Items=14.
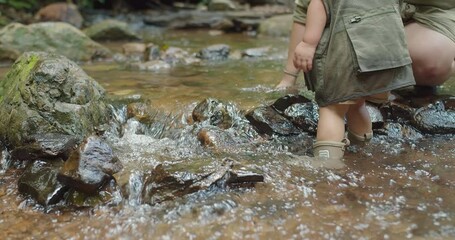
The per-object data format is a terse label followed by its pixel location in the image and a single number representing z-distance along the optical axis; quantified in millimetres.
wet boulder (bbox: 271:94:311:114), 2990
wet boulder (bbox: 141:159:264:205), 2016
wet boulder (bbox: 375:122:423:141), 2791
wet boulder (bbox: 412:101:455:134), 2791
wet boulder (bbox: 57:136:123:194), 2027
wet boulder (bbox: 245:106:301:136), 2873
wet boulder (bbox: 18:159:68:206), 2045
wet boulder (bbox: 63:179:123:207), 2025
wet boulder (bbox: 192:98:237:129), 3029
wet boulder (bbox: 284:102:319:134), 2869
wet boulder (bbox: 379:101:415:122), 2908
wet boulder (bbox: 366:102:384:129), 2812
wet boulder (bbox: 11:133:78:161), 2377
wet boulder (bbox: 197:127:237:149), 2635
